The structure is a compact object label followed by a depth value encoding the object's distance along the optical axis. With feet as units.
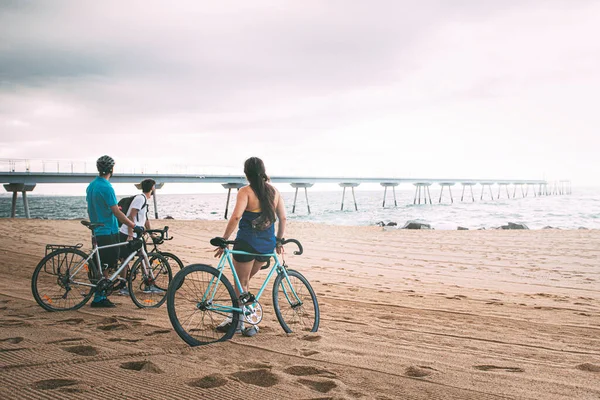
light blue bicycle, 13.44
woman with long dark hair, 14.98
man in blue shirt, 19.76
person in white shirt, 22.21
